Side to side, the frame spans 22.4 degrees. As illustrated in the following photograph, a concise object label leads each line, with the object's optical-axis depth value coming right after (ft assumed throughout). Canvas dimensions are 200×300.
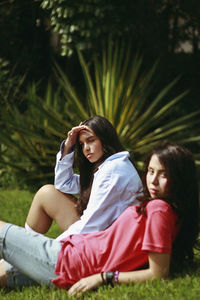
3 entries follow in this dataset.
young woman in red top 8.16
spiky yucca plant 21.27
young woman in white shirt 9.66
